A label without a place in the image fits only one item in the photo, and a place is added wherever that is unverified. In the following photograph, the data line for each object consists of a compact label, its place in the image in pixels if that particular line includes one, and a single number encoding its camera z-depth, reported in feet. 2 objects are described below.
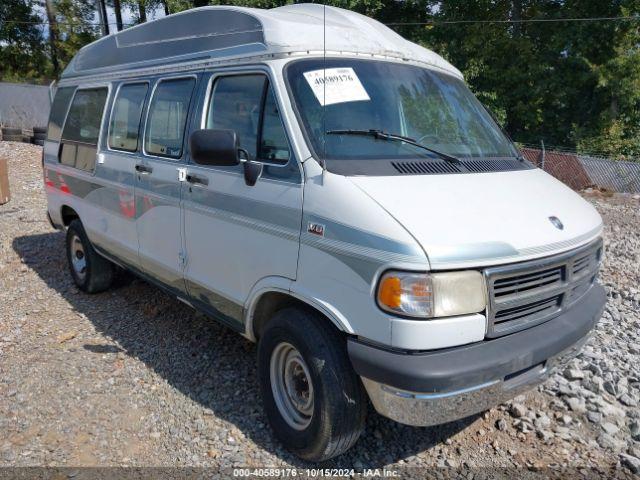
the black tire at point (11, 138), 57.93
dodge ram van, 8.29
